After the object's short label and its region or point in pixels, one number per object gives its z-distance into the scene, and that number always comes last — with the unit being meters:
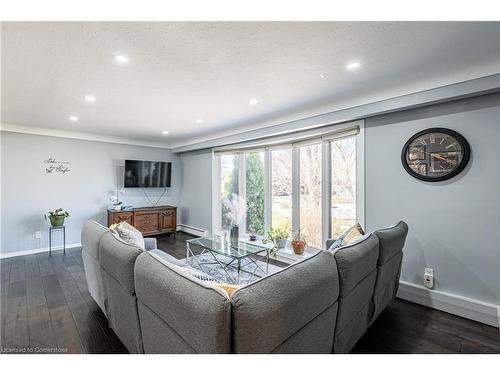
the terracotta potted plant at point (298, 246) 3.75
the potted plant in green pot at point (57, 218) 4.27
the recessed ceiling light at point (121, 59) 1.93
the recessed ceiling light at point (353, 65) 2.05
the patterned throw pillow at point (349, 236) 2.26
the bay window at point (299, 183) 3.35
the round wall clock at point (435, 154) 2.34
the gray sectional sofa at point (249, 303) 0.99
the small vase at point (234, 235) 3.52
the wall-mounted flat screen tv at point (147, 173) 5.38
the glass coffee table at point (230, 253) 3.12
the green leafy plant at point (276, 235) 3.91
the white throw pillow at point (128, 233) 2.44
